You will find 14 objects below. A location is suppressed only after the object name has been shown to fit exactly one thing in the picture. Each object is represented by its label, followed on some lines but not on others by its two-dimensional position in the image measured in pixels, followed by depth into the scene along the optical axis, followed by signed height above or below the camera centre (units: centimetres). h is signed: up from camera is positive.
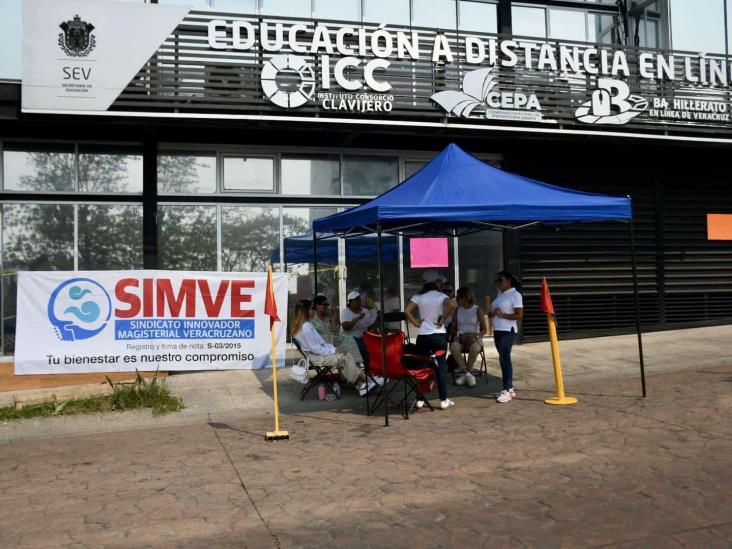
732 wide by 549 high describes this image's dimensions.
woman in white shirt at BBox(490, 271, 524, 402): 827 -30
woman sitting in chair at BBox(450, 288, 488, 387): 948 -50
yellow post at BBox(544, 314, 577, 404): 808 -106
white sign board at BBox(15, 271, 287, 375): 899 -22
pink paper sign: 1270 +92
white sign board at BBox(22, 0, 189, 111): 1015 +412
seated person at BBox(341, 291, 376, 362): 940 -24
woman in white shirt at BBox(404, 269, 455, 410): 792 -31
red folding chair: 779 -78
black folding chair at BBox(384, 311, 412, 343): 1031 -26
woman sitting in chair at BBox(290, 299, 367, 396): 856 -63
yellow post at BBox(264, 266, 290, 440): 686 -138
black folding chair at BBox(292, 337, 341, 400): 864 -102
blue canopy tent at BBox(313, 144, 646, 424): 764 +118
